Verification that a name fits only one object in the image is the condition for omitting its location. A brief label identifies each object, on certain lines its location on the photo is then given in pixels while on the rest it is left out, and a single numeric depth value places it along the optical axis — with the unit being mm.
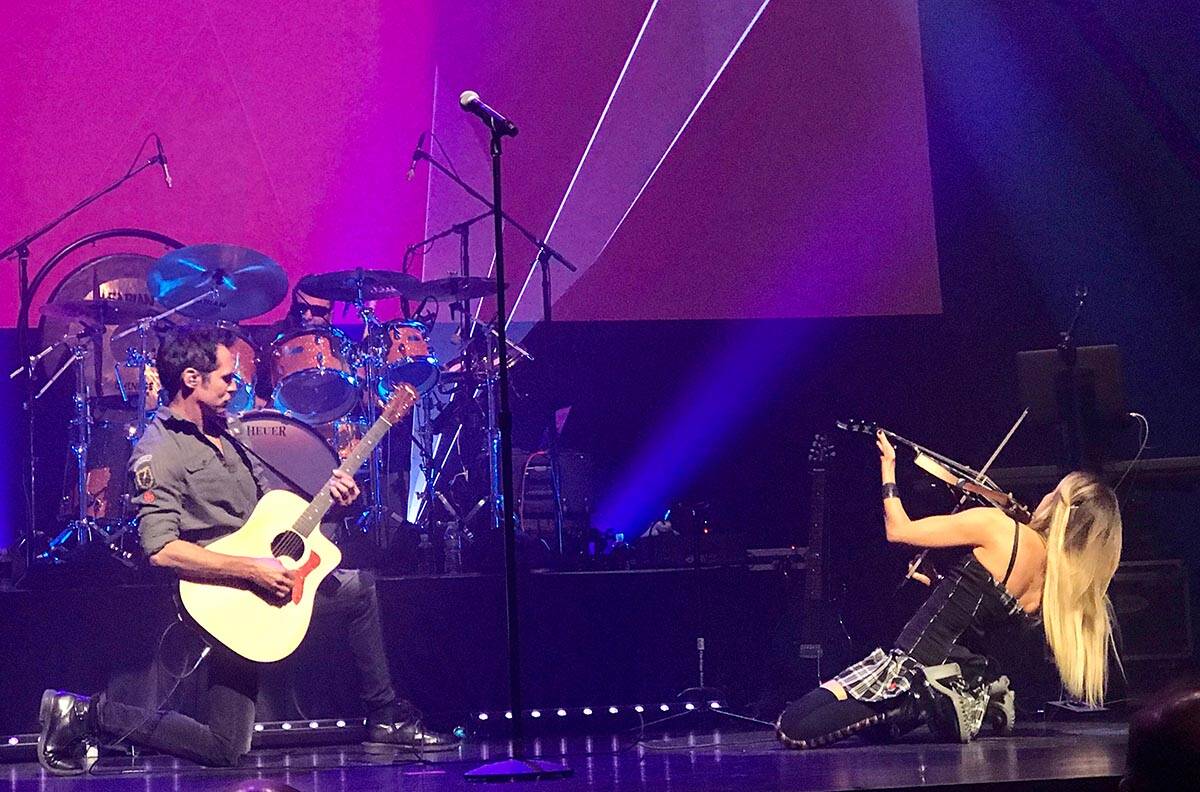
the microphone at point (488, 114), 4551
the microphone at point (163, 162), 8102
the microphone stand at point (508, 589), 4582
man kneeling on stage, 5215
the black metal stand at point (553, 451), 8109
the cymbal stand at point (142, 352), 7688
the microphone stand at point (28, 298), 7570
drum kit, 7648
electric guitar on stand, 6820
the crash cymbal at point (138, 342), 7961
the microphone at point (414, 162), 8563
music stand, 6664
